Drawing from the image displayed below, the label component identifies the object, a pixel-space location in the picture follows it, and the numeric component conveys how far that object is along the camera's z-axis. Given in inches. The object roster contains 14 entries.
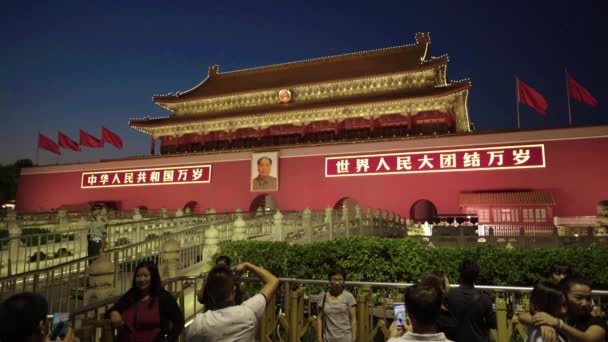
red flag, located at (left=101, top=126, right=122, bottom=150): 1088.8
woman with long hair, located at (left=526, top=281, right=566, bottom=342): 101.5
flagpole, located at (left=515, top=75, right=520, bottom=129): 781.9
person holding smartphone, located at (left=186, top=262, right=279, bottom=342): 99.3
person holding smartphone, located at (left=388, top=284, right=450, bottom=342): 86.4
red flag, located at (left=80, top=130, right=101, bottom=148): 1088.8
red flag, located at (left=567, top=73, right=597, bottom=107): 717.3
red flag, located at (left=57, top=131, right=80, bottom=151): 1103.3
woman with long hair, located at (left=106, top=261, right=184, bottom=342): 125.5
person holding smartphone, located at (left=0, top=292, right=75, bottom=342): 80.1
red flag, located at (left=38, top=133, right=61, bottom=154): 1096.8
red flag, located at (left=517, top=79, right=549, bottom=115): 778.8
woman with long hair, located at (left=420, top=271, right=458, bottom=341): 124.9
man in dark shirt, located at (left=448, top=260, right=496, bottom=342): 129.9
